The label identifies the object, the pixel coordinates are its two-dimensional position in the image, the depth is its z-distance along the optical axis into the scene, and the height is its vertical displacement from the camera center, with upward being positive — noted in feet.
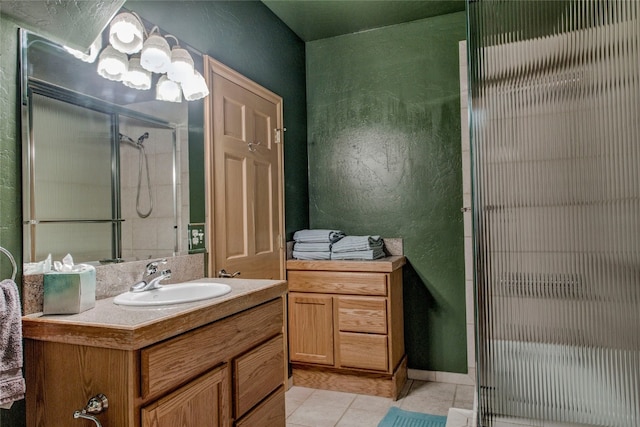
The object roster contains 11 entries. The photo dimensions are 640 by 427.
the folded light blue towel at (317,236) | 9.25 -0.34
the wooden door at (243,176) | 7.02 +0.93
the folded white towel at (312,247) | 9.12 -0.59
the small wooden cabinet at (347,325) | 8.36 -2.28
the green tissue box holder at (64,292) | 3.92 -0.65
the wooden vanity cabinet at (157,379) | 3.46 -1.49
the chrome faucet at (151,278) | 4.94 -0.71
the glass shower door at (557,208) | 2.33 +0.05
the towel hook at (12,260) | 3.78 -0.31
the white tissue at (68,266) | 4.14 -0.42
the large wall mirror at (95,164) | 4.33 +0.81
